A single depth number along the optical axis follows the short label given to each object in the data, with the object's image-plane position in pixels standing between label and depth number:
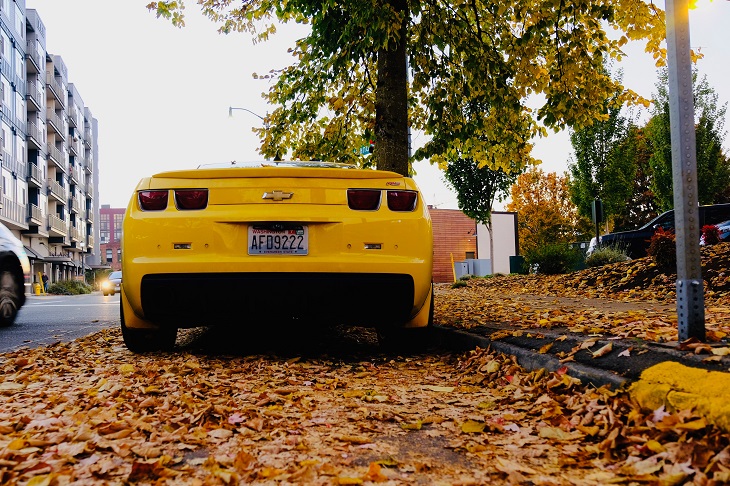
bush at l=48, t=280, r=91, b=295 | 35.36
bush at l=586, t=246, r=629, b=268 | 13.23
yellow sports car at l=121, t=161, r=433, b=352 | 3.91
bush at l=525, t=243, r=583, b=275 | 14.09
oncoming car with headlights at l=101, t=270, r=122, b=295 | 25.33
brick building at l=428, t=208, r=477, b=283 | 37.53
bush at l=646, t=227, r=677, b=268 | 9.49
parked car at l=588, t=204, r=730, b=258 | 15.02
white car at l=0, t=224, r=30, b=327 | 7.12
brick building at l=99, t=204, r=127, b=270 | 131.25
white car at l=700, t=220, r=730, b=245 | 12.62
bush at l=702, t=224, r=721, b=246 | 10.96
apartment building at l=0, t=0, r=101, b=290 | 35.84
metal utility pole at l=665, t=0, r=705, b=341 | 3.03
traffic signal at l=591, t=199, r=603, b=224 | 14.70
